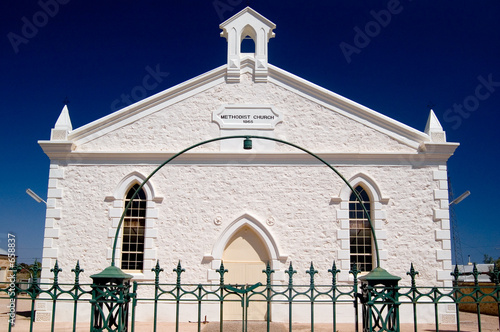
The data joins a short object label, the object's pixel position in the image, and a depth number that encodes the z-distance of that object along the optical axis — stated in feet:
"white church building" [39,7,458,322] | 49.29
